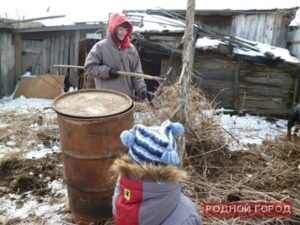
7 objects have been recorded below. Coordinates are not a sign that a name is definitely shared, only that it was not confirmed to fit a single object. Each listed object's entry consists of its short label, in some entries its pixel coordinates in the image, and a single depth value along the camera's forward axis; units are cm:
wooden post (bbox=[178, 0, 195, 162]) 265
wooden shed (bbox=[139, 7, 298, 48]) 729
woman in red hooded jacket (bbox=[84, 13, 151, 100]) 334
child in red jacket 127
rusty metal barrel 228
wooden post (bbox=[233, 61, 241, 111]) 676
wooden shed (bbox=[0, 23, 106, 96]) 811
